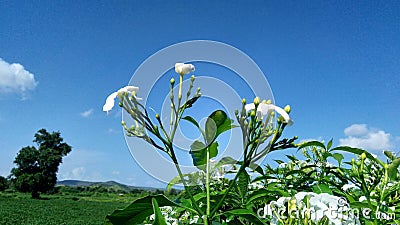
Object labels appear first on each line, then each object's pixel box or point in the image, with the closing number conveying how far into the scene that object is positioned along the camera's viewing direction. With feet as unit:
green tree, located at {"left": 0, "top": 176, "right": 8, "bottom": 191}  145.69
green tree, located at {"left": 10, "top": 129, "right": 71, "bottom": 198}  135.44
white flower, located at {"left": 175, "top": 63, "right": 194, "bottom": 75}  2.88
